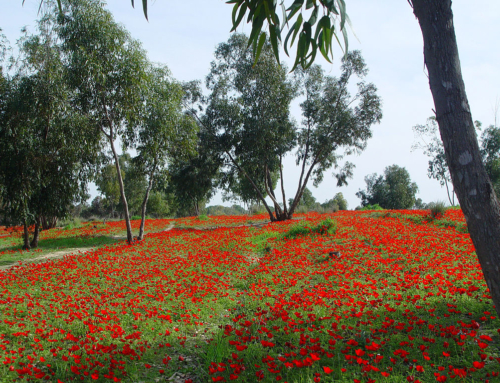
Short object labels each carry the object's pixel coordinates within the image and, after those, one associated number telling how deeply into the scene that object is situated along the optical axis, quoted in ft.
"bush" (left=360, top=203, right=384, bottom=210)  89.98
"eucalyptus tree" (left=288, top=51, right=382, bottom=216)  70.03
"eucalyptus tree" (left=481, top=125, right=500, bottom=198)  110.73
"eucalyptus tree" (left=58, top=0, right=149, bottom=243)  46.24
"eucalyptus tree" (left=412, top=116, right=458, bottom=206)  120.26
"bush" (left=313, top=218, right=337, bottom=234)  44.41
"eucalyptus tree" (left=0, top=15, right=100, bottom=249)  45.19
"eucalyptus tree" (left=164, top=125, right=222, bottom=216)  74.90
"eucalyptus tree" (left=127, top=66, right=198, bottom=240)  53.31
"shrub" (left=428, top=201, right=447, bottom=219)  49.30
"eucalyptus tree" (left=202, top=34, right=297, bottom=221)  69.77
